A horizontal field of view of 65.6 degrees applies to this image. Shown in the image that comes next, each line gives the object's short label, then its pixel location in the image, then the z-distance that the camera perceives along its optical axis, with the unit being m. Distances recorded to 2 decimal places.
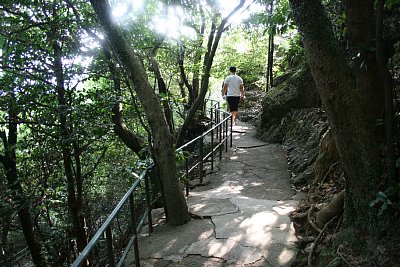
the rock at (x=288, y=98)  8.75
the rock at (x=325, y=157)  4.54
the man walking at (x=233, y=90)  9.65
